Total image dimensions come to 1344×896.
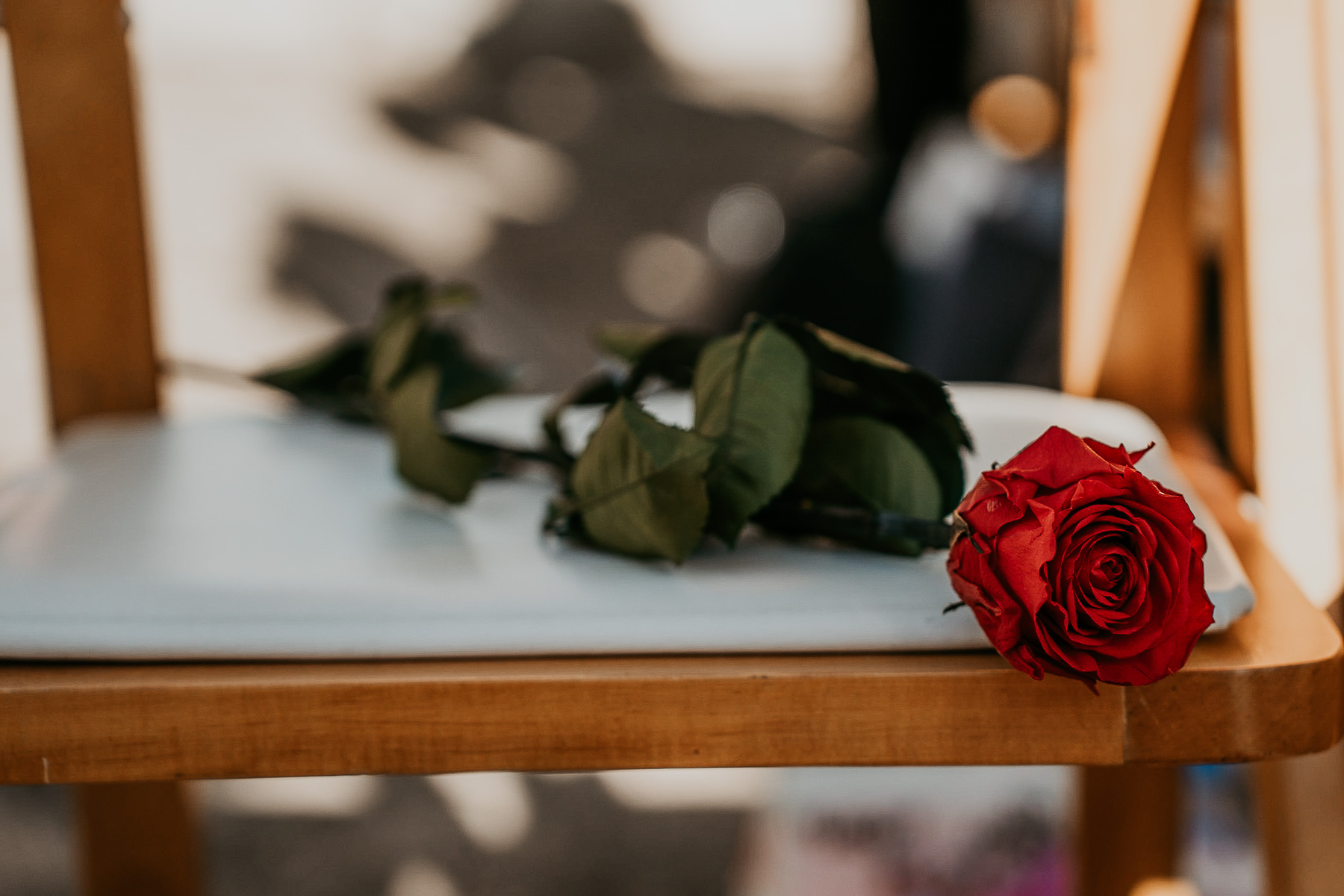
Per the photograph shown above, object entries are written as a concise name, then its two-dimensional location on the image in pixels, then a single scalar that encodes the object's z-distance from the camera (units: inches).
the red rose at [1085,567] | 27.4
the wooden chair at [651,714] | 28.7
